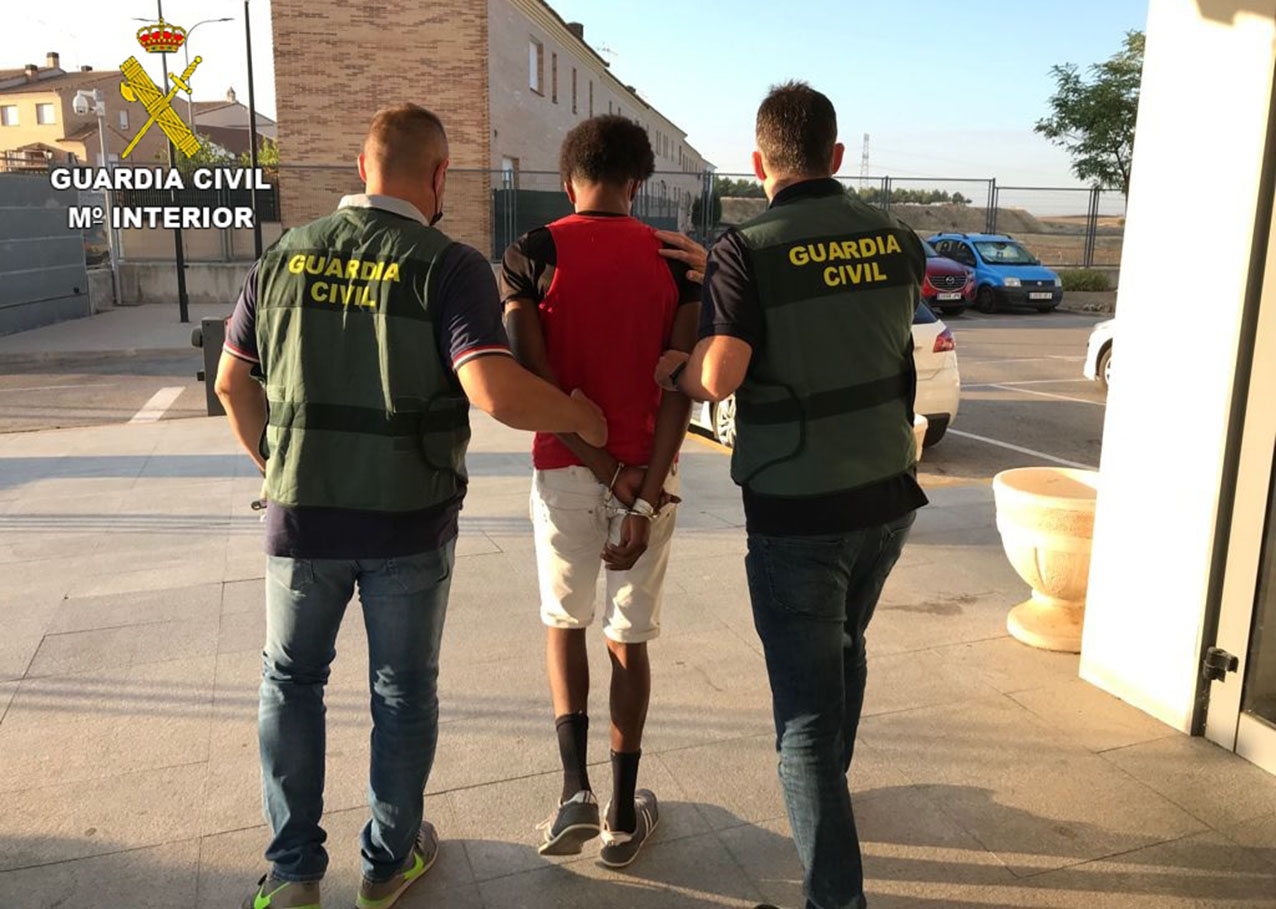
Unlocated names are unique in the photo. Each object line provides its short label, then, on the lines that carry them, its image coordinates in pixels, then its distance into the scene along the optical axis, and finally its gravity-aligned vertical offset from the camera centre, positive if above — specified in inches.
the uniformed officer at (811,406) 87.1 -13.9
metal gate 724.7 -19.9
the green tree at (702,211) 1139.3 +37.0
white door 120.9 -40.7
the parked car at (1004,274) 889.5 -21.2
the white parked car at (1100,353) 474.0 -46.7
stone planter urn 158.9 -46.9
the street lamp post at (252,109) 931.3 +114.1
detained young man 100.3 -19.9
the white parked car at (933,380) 333.7 -42.8
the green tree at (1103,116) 1077.1 +143.0
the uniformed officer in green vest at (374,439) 86.6 -17.5
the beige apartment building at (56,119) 2487.7 +275.3
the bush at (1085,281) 1072.8 -31.6
